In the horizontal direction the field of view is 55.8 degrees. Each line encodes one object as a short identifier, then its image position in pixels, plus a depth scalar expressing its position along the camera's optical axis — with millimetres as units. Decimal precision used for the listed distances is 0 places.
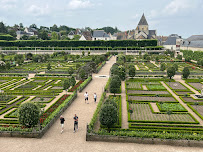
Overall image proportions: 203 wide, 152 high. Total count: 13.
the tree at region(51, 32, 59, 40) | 127438
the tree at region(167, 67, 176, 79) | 37250
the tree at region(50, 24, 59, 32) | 196125
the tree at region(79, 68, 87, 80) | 37169
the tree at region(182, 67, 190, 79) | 38344
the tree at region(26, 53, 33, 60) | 71119
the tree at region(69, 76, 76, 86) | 30208
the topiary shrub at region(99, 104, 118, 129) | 16500
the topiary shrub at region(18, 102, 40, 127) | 16625
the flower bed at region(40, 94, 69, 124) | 20125
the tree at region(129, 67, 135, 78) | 38716
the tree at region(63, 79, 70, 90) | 27380
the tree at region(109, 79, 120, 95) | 26688
